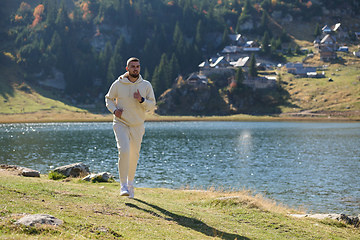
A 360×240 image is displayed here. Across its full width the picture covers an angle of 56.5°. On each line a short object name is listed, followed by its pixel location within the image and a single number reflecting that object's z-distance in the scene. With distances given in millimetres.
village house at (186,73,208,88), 136875
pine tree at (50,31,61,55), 172988
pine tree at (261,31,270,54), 153500
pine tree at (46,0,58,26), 183500
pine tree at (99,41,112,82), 165000
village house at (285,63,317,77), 131125
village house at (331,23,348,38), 174925
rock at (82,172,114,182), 17966
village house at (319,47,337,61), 144250
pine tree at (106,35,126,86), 154875
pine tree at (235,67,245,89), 129000
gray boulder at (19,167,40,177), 17470
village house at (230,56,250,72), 141375
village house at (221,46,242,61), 156500
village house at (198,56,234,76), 141750
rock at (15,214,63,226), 6691
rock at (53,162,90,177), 19922
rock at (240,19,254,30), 186000
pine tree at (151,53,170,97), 139875
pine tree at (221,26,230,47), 165375
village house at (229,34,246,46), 164512
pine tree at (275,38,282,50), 158288
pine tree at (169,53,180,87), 145750
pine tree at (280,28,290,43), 172125
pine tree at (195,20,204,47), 164250
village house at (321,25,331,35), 175912
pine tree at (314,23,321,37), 174250
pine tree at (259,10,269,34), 180250
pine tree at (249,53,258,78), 132875
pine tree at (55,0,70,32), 182250
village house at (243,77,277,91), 131125
